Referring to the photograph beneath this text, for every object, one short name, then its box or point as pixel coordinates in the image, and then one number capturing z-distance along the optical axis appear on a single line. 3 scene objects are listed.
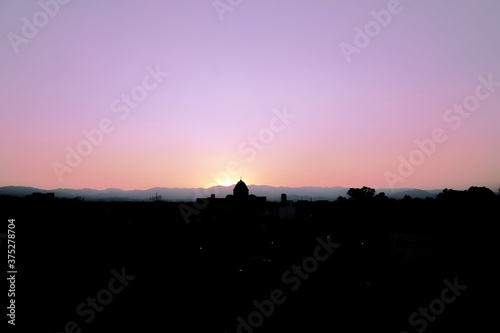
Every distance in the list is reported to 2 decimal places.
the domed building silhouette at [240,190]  79.24
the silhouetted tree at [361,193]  107.38
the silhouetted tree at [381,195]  94.12
